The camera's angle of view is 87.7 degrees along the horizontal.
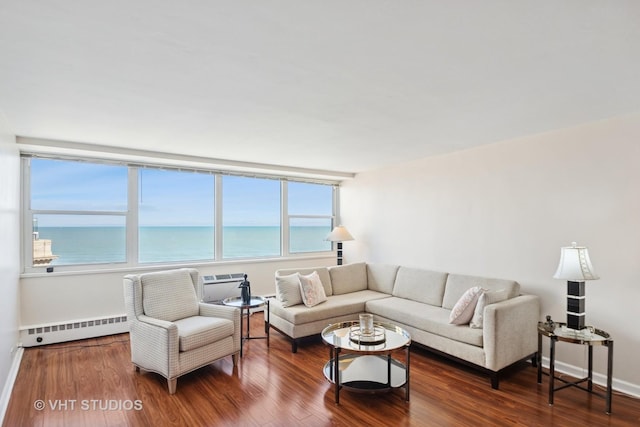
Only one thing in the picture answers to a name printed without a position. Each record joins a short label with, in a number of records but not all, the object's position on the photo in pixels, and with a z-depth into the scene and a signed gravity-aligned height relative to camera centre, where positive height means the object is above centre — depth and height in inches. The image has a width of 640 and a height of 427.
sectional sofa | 115.5 -45.4
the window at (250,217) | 207.2 -5.8
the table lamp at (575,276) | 105.3 -21.1
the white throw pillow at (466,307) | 126.0 -37.6
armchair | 111.0 -43.1
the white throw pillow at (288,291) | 156.9 -39.3
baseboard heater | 145.3 -56.8
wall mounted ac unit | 172.9 -41.9
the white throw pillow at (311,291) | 156.0 -39.4
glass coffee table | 105.6 -56.5
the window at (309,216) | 235.1 -5.5
